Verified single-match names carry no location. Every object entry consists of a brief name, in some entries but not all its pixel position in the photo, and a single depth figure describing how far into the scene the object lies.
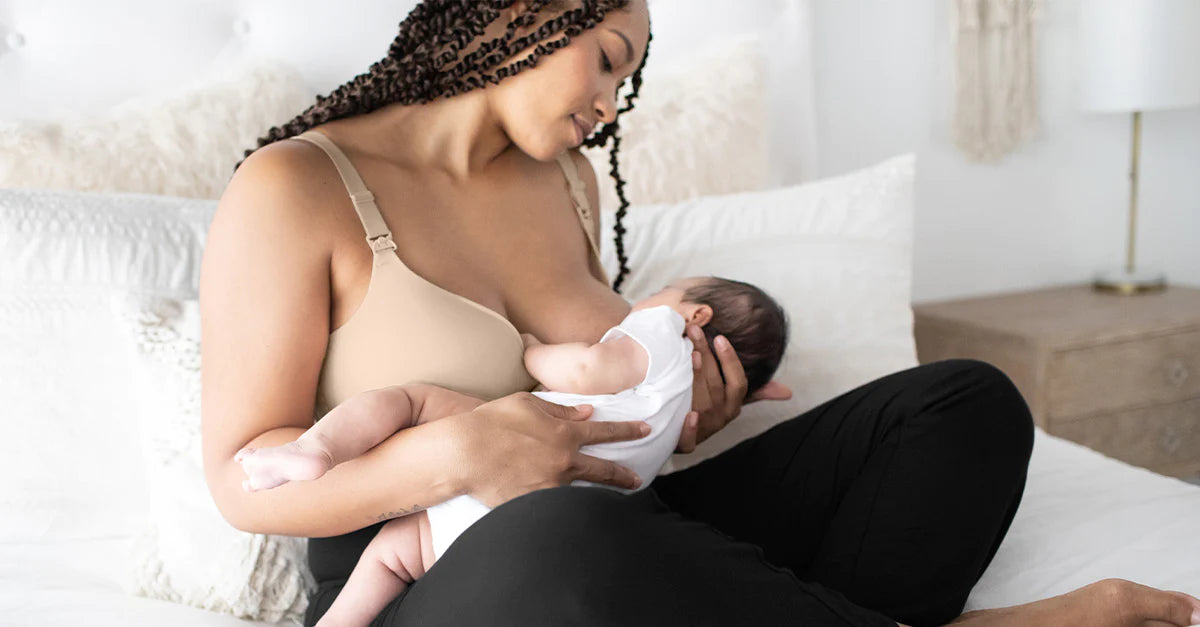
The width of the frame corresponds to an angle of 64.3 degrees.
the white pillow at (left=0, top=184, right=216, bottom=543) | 1.22
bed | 1.18
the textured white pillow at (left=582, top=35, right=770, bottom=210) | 1.86
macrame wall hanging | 2.49
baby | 0.94
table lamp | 2.30
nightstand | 2.18
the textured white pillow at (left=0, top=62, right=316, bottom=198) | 1.45
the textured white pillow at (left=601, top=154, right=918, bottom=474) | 1.55
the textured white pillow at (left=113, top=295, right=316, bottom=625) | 1.14
